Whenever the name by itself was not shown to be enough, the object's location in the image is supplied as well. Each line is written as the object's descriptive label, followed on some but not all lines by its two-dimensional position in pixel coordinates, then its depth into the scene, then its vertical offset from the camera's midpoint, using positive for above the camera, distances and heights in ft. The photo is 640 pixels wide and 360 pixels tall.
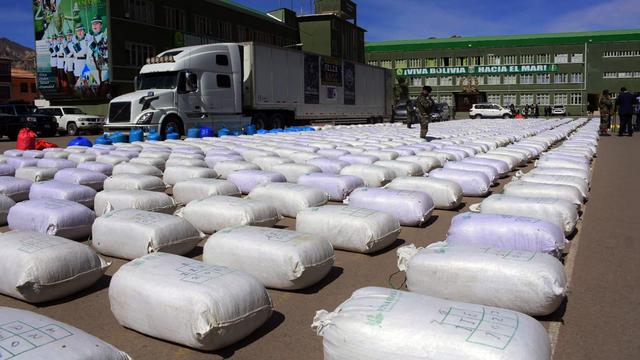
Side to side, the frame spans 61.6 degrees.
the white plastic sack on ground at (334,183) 21.77 -2.52
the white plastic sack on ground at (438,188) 20.83 -2.67
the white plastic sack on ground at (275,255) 11.80 -2.98
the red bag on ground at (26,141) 38.65 -1.03
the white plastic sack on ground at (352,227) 14.83 -2.95
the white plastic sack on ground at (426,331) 7.37 -3.03
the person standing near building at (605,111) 63.57 +0.85
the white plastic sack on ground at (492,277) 10.28 -3.11
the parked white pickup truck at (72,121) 88.07 +0.76
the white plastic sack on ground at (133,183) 22.04 -2.38
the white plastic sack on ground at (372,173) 24.09 -2.37
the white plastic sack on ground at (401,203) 17.90 -2.78
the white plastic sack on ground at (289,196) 18.95 -2.65
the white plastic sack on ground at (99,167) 27.09 -2.09
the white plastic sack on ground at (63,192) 19.92 -2.47
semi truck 56.29 +4.12
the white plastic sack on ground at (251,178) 23.34 -2.41
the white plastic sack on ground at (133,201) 17.78 -2.55
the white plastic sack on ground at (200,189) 20.67 -2.54
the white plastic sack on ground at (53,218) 15.70 -2.73
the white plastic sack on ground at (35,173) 25.31 -2.23
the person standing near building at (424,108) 43.75 +1.04
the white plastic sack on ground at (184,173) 24.59 -2.28
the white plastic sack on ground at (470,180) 23.43 -2.65
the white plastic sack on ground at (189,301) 9.10 -3.12
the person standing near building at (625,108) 59.72 +1.10
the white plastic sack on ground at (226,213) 16.11 -2.75
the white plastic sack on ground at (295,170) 25.64 -2.29
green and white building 239.71 +23.35
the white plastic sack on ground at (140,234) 13.66 -2.85
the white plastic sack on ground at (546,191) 18.65 -2.56
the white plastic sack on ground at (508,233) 13.29 -2.90
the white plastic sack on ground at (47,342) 6.97 -2.88
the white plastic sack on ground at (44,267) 11.15 -2.99
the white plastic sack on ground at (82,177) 24.23 -2.34
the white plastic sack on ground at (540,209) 15.87 -2.74
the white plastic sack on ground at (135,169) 25.82 -2.15
